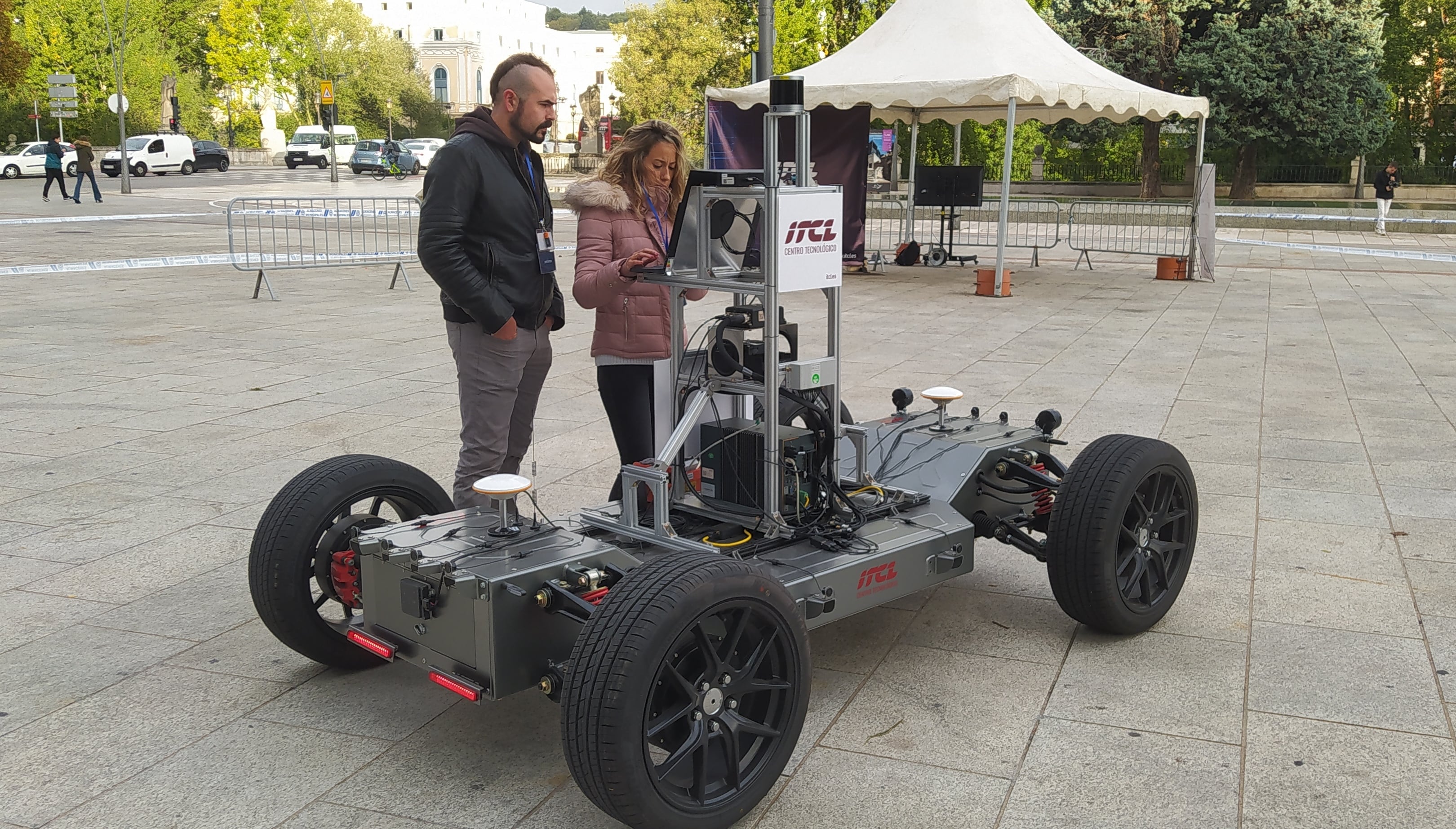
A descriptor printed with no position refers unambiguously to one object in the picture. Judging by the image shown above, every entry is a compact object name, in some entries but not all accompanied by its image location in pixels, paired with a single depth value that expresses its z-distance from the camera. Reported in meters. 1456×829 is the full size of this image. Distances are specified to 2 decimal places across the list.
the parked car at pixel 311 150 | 59.81
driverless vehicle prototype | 3.03
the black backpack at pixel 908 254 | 19.08
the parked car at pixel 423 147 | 55.94
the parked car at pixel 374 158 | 51.56
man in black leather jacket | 4.20
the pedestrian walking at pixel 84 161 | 33.00
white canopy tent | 14.70
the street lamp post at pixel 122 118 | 35.62
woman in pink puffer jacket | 4.64
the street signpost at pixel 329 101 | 45.88
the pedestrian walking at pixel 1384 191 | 27.00
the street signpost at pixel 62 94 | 41.62
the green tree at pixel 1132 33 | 35.72
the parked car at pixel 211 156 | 53.22
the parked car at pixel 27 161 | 46.06
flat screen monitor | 18.77
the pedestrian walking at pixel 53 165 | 33.41
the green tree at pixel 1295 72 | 35.00
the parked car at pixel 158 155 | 49.69
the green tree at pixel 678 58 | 52.31
